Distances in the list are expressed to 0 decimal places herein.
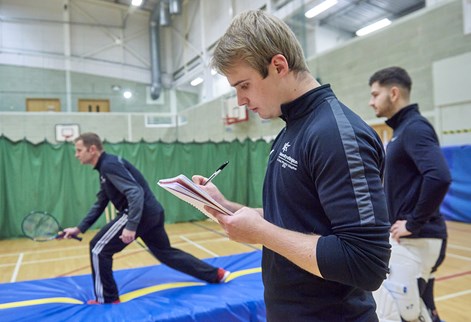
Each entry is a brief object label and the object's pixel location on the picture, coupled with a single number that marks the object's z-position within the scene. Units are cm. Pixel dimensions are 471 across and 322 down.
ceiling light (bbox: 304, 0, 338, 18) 1044
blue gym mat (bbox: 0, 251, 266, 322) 292
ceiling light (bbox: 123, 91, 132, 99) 1846
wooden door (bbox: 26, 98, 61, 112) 1631
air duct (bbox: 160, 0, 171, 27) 1712
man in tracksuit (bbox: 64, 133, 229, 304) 330
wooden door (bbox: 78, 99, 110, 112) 1734
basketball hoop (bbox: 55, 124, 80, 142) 1516
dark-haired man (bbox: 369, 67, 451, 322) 215
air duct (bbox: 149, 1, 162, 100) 1869
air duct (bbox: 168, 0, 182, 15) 1566
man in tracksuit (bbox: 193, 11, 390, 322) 97
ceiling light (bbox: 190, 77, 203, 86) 1721
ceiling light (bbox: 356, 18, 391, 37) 1192
